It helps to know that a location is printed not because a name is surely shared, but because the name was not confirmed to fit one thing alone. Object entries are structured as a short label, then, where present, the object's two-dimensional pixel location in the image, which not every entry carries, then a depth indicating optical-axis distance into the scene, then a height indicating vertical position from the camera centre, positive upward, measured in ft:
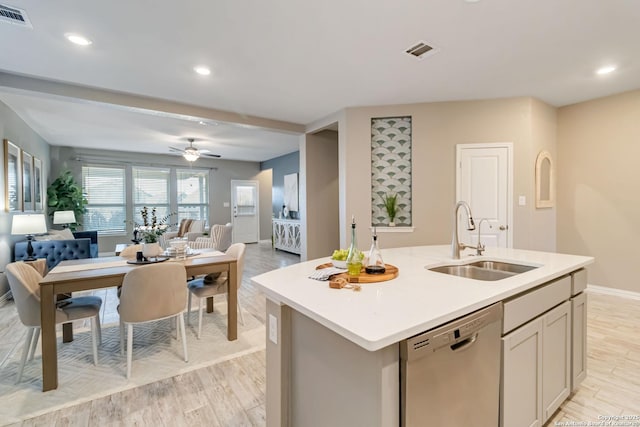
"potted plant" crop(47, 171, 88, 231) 20.86 +0.98
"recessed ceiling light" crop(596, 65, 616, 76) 10.43 +4.85
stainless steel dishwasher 3.26 -2.05
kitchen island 3.20 -1.55
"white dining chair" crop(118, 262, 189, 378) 7.27 -2.16
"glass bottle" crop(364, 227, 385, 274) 5.25 -0.98
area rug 6.53 -4.09
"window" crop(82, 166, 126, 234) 24.14 +0.89
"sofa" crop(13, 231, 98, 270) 13.62 -1.91
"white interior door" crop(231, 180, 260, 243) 30.76 -0.28
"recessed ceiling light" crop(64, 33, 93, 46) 8.13 +4.76
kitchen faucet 6.82 -0.82
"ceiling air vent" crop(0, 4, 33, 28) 7.00 +4.72
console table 24.62 -2.33
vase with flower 9.36 -0.84
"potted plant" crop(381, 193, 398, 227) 14.34 +0.11
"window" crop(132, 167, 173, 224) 25.88 +1.71
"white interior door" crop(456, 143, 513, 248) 13.42 +0.91
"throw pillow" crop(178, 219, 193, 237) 23.20 -1.42
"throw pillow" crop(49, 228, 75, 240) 16.43 -1.33
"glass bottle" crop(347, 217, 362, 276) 5.03 -0.93
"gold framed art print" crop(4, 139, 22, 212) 12.90 +1.52
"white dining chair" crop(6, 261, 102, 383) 6.80 -2.47
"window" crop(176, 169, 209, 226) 28.07 +1.48
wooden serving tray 4.89 -1.17
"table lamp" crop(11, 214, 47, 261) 12.31 -0.65
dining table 6.84 -1.81
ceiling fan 19.95 +3.79
